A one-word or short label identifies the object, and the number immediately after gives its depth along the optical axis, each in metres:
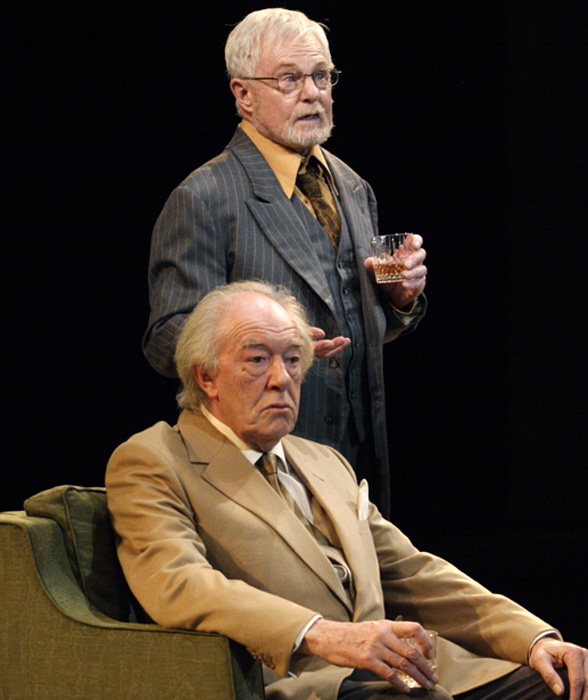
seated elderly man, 7.01
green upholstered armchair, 6.98
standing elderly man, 7.54
